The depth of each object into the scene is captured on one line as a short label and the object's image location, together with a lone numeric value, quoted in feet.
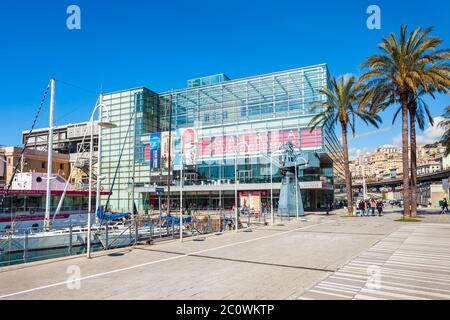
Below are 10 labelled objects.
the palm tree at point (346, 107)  108.78
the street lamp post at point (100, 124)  36.02
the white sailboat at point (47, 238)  61.87
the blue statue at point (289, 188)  110.52
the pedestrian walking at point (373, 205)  117.45
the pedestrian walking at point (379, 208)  113.19
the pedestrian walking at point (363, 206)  118.67
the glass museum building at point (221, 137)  170.30
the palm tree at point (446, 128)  102.71
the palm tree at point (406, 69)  84.69
